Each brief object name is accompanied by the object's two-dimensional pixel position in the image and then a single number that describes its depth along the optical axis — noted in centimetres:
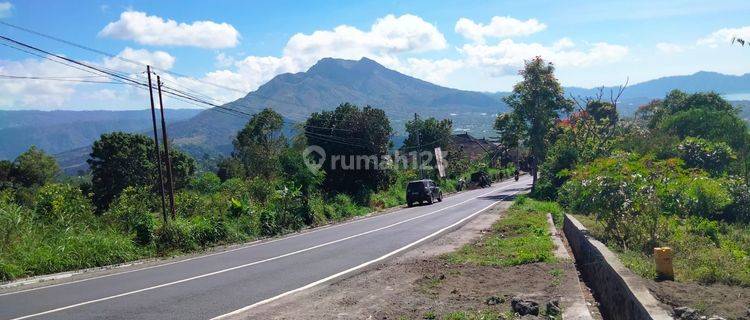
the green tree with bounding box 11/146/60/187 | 5538
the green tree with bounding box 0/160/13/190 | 5179
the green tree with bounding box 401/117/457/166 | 6844
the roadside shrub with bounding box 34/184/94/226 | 1753
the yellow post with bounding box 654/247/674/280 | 850
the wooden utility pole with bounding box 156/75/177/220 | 2103
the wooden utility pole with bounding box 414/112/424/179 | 5297
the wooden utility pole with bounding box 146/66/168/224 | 2049
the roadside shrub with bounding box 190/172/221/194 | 3840
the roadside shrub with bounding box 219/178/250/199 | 2614
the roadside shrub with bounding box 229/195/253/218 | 2331
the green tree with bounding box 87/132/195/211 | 5034
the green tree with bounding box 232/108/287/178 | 5272
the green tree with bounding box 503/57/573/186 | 5247
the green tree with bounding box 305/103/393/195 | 4081
